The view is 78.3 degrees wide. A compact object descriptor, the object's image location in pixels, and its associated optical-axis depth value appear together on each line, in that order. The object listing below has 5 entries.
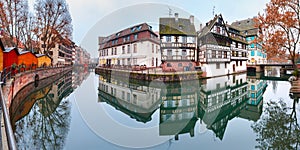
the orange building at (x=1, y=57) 12.31
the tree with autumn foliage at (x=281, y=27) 13.30
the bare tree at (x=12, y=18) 18.59
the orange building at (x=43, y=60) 21.91
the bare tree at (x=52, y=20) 23.38
